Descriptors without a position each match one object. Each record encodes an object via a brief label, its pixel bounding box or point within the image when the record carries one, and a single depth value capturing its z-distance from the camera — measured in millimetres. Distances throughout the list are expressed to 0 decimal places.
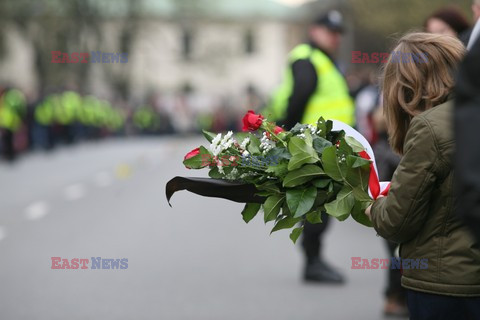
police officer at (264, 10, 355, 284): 14781
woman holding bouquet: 6434
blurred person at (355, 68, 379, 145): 18281
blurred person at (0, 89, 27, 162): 47187
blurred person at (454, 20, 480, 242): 4363
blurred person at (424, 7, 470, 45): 12523
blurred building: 115487
